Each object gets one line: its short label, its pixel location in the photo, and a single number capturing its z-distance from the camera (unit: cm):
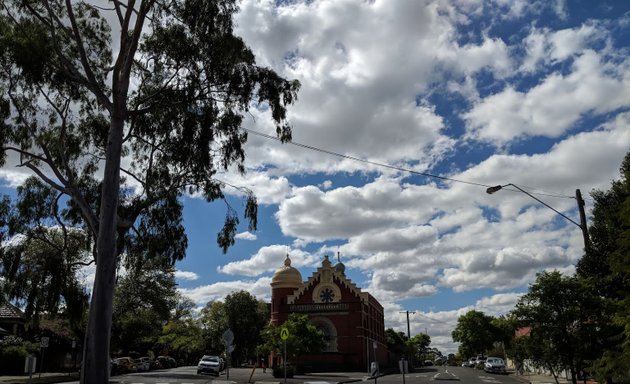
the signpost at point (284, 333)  2731
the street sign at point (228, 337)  2647
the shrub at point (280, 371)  4150
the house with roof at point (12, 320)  4619
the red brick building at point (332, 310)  5731
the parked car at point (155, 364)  5547
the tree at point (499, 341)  8425
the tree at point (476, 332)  9331
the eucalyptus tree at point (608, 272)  1169
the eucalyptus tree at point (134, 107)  1892
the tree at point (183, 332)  6831
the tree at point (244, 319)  6531
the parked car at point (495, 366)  5325
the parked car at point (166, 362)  6118
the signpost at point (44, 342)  3022
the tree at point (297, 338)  4466
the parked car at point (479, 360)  7547
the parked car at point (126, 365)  4680
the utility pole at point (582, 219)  1972
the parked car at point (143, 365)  5134
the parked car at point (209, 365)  4256
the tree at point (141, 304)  5272
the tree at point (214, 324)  6581
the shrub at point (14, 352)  3769
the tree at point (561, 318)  2078
